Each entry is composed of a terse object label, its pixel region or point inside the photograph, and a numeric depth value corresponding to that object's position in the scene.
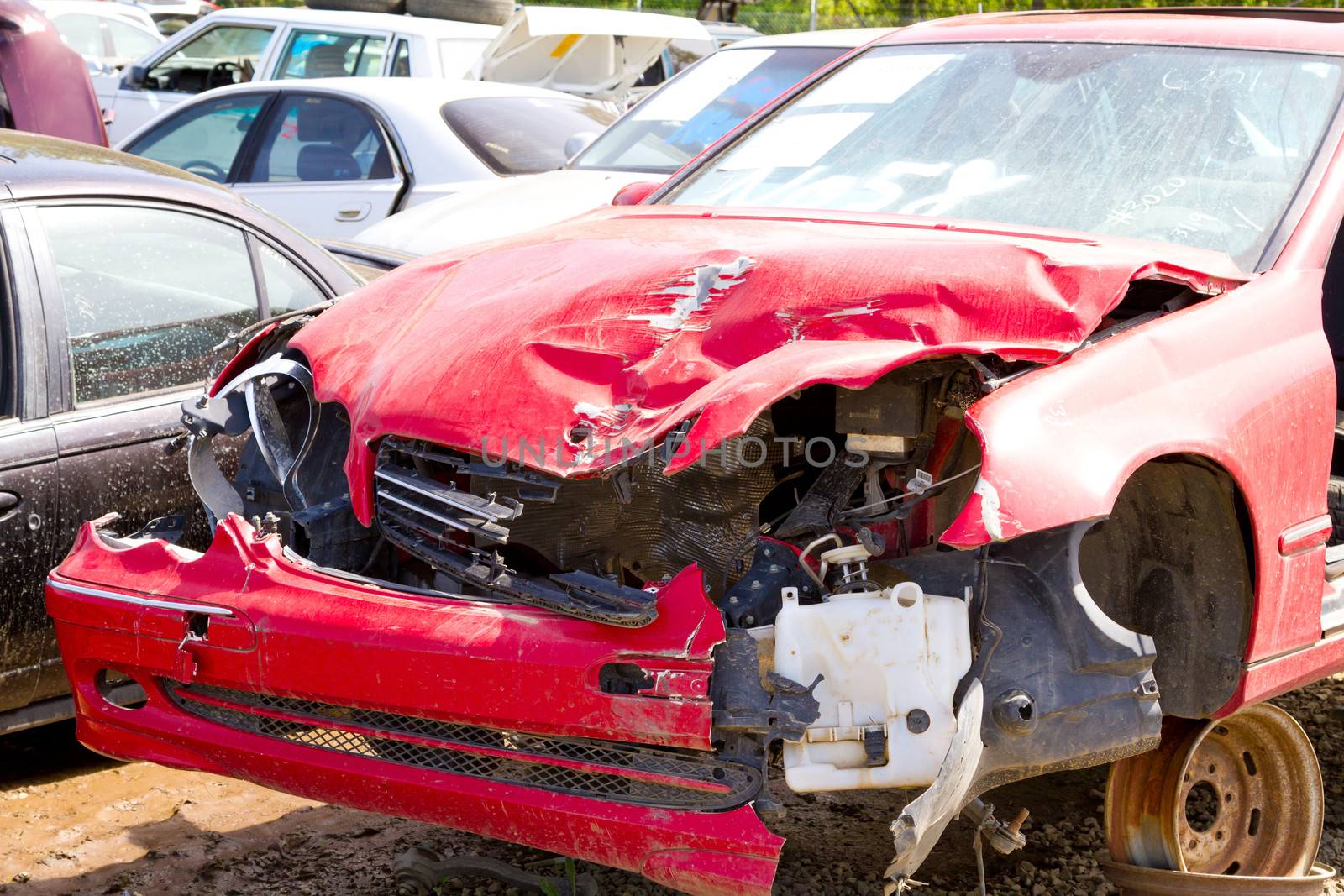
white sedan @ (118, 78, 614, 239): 7.56
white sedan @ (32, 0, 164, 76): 16.23
